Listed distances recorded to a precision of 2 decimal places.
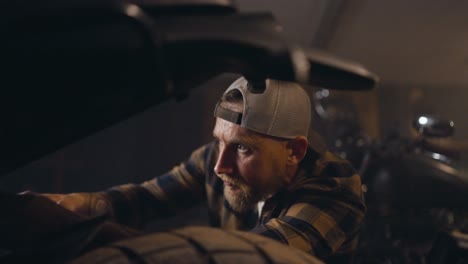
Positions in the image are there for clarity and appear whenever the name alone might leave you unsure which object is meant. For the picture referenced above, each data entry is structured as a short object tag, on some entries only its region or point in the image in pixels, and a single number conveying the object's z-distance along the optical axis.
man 0.92
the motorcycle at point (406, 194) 1.79
